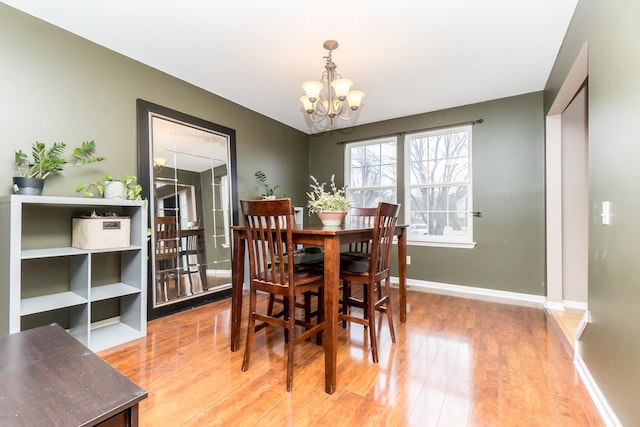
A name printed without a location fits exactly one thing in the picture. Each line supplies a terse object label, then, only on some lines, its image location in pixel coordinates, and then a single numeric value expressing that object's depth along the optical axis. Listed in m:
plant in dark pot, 1.96
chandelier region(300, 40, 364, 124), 2.36
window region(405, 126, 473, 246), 3.85
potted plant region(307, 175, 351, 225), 2.28
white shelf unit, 1.80
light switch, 1.47
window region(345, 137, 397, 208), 4.41
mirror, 2.85
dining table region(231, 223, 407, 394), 1.66
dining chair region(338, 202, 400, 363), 1.95
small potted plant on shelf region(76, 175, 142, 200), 2.35
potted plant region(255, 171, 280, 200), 4.09
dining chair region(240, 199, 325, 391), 1.69
